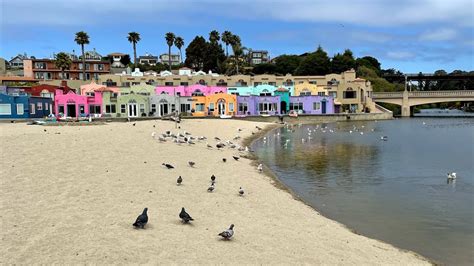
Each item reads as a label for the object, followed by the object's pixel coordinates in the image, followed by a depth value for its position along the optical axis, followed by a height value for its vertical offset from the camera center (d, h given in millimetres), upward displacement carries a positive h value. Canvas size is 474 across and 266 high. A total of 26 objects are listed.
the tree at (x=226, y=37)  133625 +23260
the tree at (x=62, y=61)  104562 +12948
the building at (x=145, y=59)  195275 +24521
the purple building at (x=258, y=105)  82562 +1104
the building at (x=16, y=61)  147375 +18377
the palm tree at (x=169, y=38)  127875 +22099
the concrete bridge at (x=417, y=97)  107188 +2748
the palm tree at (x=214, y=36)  134250 +23679
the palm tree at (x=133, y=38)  118562 +20750
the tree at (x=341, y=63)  135875 +14784
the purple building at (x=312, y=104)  86500 +1168
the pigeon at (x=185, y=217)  11898 -2932
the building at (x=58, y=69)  118438 +12549
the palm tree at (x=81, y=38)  103062 +18095
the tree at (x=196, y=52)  141250 +19709
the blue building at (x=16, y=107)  61250 +1057
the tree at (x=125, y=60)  152712 +18844
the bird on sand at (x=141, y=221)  10802 -2763
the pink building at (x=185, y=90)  83750 +4268
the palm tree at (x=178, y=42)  130500 +21352
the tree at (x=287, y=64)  144250 +15845
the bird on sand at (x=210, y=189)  16602 -3014
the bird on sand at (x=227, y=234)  10773 -3098
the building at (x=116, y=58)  147700 +19357
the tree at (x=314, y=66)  132625 +13787
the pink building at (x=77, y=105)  71312 +1422
